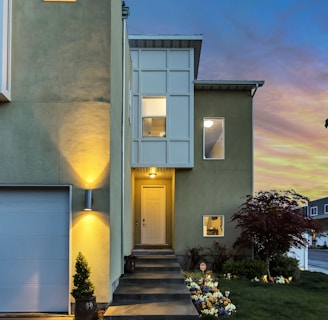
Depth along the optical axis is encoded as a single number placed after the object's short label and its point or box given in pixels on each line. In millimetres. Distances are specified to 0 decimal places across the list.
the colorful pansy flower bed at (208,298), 7289
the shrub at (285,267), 11695
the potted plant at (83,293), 6445
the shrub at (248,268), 11312
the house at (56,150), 7039
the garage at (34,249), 7027
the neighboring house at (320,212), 43750
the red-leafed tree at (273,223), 11195
